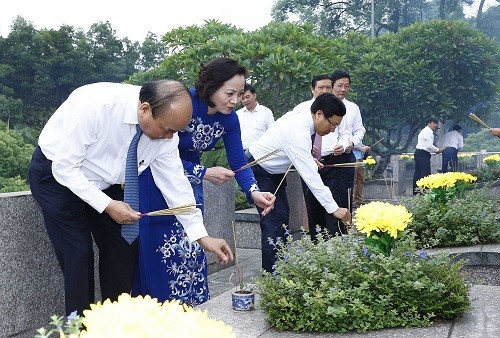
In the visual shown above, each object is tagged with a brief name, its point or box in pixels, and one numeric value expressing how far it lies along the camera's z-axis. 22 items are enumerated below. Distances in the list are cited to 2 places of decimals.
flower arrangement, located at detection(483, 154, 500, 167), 17.73
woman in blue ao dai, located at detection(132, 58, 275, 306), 4.01
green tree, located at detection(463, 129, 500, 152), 46.33
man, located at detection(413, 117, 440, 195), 16.48
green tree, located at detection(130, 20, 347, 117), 12.53
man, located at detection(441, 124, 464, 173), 19.33
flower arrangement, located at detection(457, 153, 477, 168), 22.55
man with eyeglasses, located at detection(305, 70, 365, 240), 6.16
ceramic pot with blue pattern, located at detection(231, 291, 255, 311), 3.75
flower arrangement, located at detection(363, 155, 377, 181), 15.66
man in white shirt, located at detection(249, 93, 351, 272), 5.29
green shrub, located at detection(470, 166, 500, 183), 15.97
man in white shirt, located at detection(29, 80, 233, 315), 3.46
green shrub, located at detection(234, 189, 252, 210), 9.26
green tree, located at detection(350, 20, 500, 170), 26.42
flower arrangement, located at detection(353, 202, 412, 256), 3.81
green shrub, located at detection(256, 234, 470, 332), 3.42
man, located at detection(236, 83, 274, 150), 8.37
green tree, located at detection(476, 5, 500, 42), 47.53
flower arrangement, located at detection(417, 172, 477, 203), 6.25
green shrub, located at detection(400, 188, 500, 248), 5.79
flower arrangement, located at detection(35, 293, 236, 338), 1.17
